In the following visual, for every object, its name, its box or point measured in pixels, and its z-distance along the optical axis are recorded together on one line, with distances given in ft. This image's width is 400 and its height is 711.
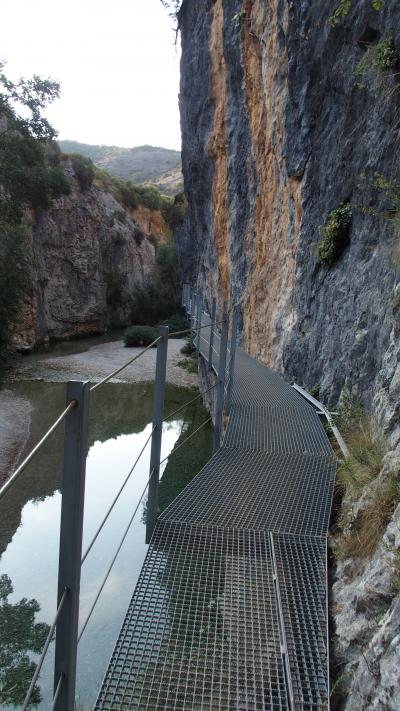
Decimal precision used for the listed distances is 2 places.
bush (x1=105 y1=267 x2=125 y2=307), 107.86
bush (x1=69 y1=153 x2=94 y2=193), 103.24
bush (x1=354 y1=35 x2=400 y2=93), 15.67
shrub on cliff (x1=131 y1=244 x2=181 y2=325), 108.47
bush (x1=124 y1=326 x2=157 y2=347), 84.07
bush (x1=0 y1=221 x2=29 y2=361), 54.39
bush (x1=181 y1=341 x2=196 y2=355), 76.48
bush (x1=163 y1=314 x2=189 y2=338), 96.22
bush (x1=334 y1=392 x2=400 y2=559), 8.27
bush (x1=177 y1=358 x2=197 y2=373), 63.43
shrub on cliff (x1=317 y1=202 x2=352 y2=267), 20.59
